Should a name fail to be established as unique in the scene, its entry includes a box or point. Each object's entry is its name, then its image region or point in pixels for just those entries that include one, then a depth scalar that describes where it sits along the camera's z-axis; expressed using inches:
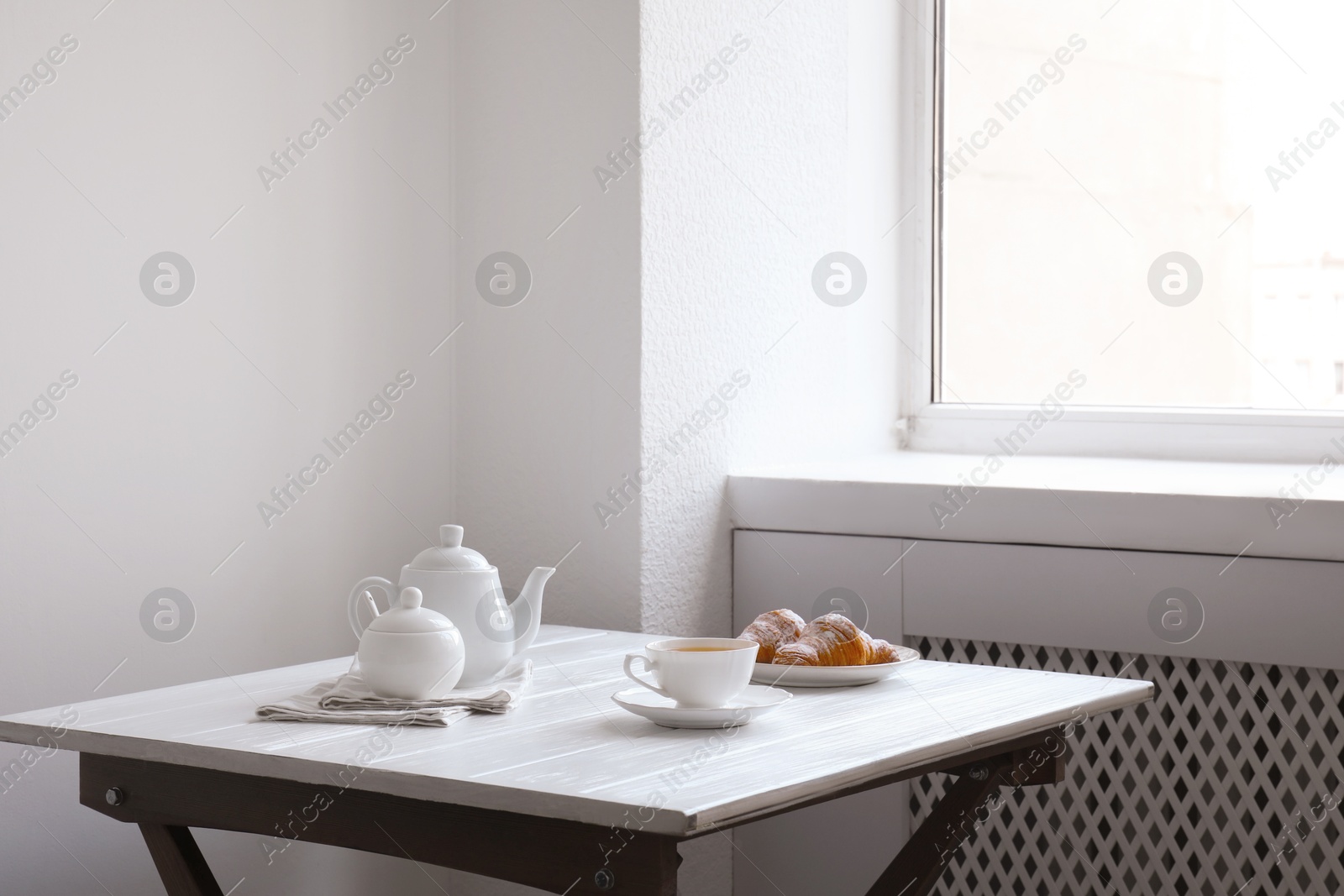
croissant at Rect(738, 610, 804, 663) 104.8
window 130.6
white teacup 96.2
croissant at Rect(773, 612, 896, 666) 103.5
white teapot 101.8
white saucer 95.6
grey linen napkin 96.9
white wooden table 89.4
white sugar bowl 98.2
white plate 102.8
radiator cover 112.3
